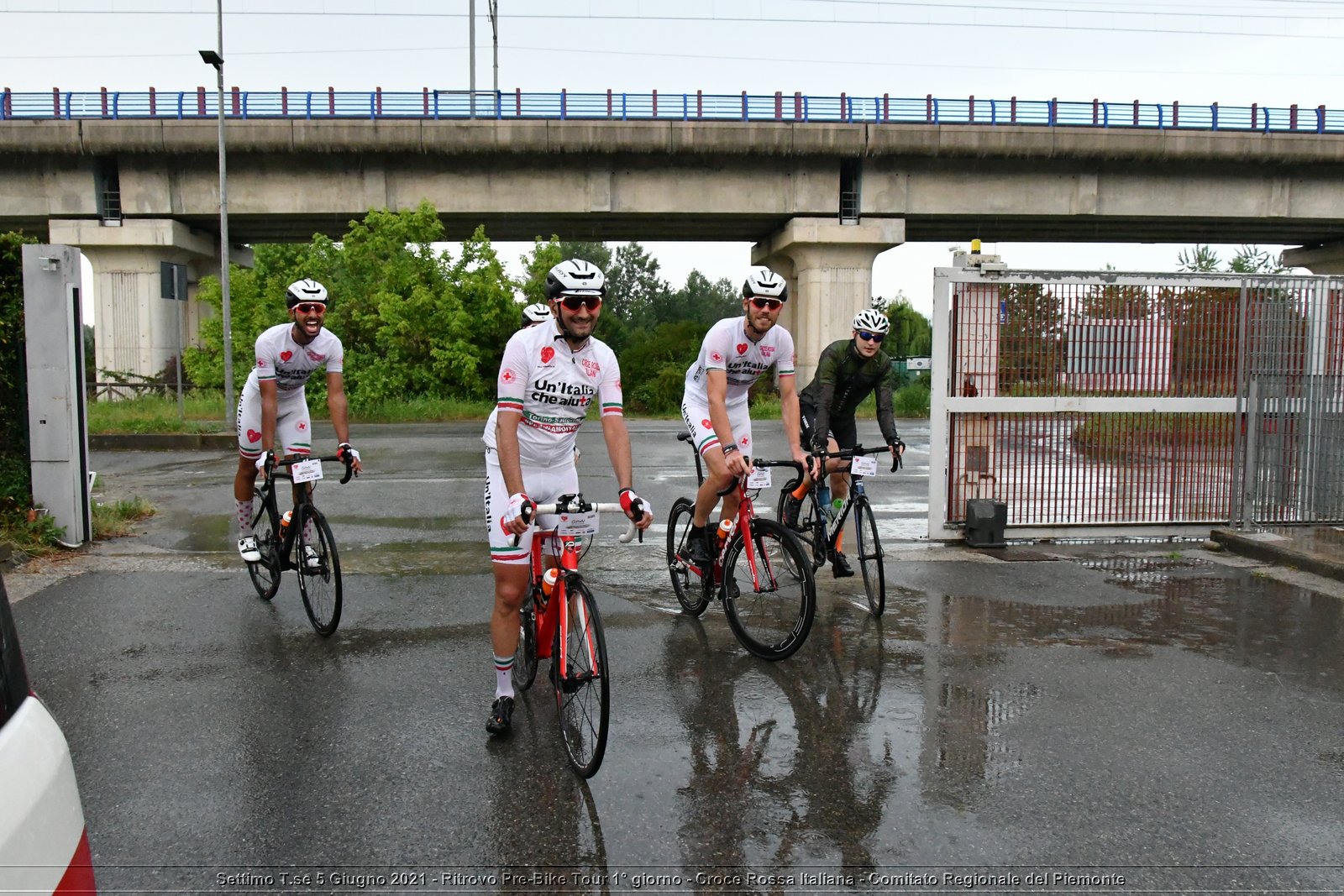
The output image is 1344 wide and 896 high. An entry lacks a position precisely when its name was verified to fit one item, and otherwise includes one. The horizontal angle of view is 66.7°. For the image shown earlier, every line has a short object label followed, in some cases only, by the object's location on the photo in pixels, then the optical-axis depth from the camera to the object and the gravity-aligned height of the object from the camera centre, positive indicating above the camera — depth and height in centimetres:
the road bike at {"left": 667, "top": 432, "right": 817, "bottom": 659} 550 -106
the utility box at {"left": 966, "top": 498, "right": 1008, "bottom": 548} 903 -112
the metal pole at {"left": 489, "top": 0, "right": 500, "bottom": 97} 4794 +1791
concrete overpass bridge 3059 +702
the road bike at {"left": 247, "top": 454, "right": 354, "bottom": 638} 606 -95
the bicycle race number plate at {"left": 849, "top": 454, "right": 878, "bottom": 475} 684 -48
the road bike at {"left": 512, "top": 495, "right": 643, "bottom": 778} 393 -99
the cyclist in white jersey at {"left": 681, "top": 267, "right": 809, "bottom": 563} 612 +8
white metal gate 916 -3
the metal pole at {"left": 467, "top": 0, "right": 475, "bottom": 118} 4512 +1607
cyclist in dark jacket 710 +2
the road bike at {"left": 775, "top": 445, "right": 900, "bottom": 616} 671 -91
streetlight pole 2124 +367
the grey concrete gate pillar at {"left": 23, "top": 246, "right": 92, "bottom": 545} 811 +15
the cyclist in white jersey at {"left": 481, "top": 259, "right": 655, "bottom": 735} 436 -11
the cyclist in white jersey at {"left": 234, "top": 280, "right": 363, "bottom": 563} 656 +3
